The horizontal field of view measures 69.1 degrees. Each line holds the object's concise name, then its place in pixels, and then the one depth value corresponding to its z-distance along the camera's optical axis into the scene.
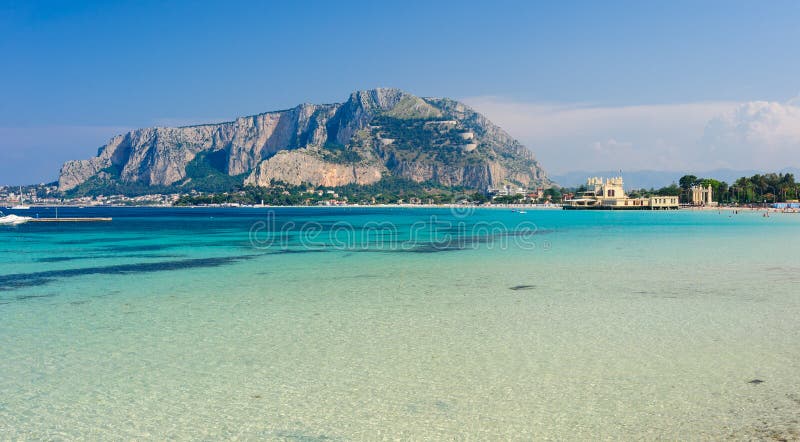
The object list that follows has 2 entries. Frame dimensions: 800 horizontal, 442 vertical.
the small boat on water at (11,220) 107.94
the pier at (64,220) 115.31
